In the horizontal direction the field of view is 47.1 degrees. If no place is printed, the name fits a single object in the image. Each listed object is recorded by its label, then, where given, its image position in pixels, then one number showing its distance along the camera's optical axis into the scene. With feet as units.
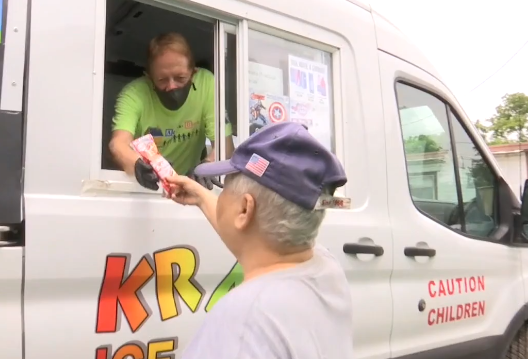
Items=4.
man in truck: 8.36
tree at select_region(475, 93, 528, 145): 108.99
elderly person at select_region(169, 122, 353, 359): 3.94
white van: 5.71
